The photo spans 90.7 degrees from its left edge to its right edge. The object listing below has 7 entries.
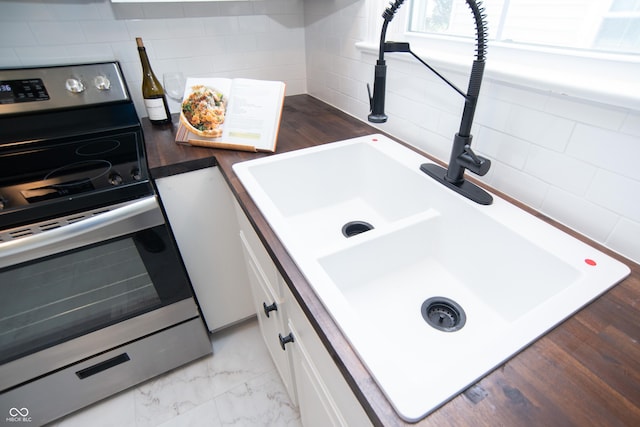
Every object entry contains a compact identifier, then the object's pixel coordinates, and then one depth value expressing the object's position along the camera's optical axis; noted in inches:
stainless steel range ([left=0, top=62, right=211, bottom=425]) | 34.5
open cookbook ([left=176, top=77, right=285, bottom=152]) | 43.3
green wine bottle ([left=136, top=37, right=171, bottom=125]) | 50.4
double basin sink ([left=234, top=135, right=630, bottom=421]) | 18.2
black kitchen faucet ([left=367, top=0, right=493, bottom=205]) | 26.6
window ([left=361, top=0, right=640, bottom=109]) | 24.7
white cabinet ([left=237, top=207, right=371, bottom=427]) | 22.8
